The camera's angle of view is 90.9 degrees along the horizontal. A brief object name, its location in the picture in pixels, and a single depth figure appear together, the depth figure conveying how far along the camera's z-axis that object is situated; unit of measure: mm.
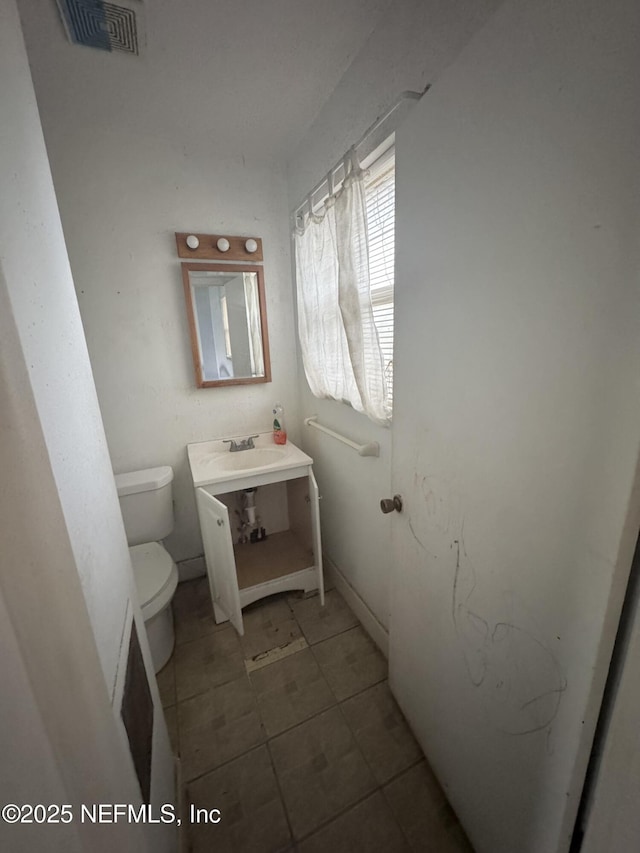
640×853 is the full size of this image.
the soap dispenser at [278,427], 1949
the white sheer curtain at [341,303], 1121
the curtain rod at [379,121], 891
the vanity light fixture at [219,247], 1598
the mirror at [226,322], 1700
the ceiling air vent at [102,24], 910
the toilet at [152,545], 1376
